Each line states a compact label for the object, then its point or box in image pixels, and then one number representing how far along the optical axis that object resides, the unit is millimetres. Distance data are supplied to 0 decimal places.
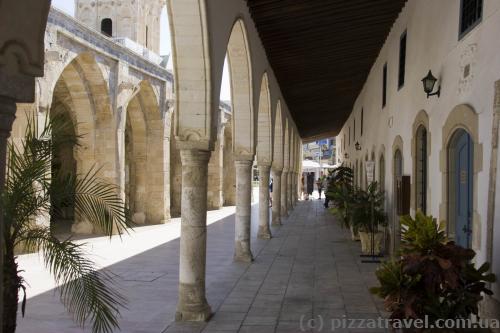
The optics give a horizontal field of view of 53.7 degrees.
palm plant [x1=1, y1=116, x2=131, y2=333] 3135
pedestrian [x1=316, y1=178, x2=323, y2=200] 30856
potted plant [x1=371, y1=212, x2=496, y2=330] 4219
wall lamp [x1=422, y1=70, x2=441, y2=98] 6758
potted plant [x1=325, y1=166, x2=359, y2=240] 10883
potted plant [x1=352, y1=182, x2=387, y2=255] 10297
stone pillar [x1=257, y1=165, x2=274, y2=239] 12852
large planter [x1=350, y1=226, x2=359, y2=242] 12502
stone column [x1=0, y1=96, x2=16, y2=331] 2592
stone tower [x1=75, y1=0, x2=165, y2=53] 22391
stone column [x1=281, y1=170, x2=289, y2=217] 18578
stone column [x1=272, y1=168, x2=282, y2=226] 15844
